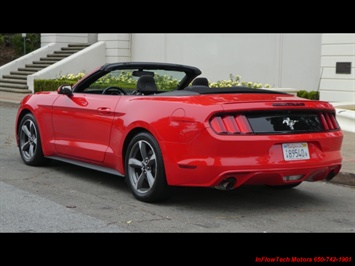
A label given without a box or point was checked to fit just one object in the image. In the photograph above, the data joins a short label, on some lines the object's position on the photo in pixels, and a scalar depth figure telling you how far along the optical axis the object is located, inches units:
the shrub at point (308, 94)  608.6
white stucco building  611.8
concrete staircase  922.1
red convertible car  224.4
